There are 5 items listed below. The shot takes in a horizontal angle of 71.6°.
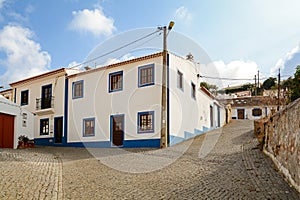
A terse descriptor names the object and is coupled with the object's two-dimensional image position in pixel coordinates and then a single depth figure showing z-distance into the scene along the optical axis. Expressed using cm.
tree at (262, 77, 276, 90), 3373
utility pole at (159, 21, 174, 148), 1042
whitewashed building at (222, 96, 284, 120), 2564
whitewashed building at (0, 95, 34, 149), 1181
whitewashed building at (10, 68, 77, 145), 1469
